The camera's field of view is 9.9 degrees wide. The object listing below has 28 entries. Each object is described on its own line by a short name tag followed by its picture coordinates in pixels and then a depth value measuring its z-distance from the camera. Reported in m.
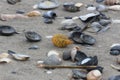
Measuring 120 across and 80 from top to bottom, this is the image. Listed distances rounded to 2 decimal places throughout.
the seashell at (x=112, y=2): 7.31
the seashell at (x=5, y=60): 4.85
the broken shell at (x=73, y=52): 4.99
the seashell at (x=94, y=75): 4.46
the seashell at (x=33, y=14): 6.81
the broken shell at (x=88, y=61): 4.80
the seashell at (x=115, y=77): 4.47
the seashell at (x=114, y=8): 7.13
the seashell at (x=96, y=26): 6.18
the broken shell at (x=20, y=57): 4.96
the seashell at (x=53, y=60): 4.84
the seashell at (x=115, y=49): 5.24
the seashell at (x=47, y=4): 7.22
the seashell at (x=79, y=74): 4.54
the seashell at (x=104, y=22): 6.43
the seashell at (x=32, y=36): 5.63
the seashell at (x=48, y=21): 6.51
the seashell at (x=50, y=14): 6.72
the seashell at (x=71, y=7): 7.10
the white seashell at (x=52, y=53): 5.14
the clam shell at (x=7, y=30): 5.84
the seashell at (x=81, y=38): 5.62
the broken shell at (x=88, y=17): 6.54
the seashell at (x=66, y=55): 5.04
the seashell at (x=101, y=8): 7.08
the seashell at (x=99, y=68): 4.69
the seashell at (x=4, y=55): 5.01
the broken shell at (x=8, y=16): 6.55
